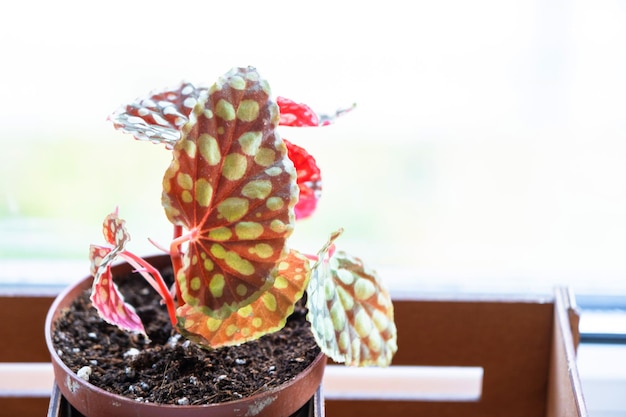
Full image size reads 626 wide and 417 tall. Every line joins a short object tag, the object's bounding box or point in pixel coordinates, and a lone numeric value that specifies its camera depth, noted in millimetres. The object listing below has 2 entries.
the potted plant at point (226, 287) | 458
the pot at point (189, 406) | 473
